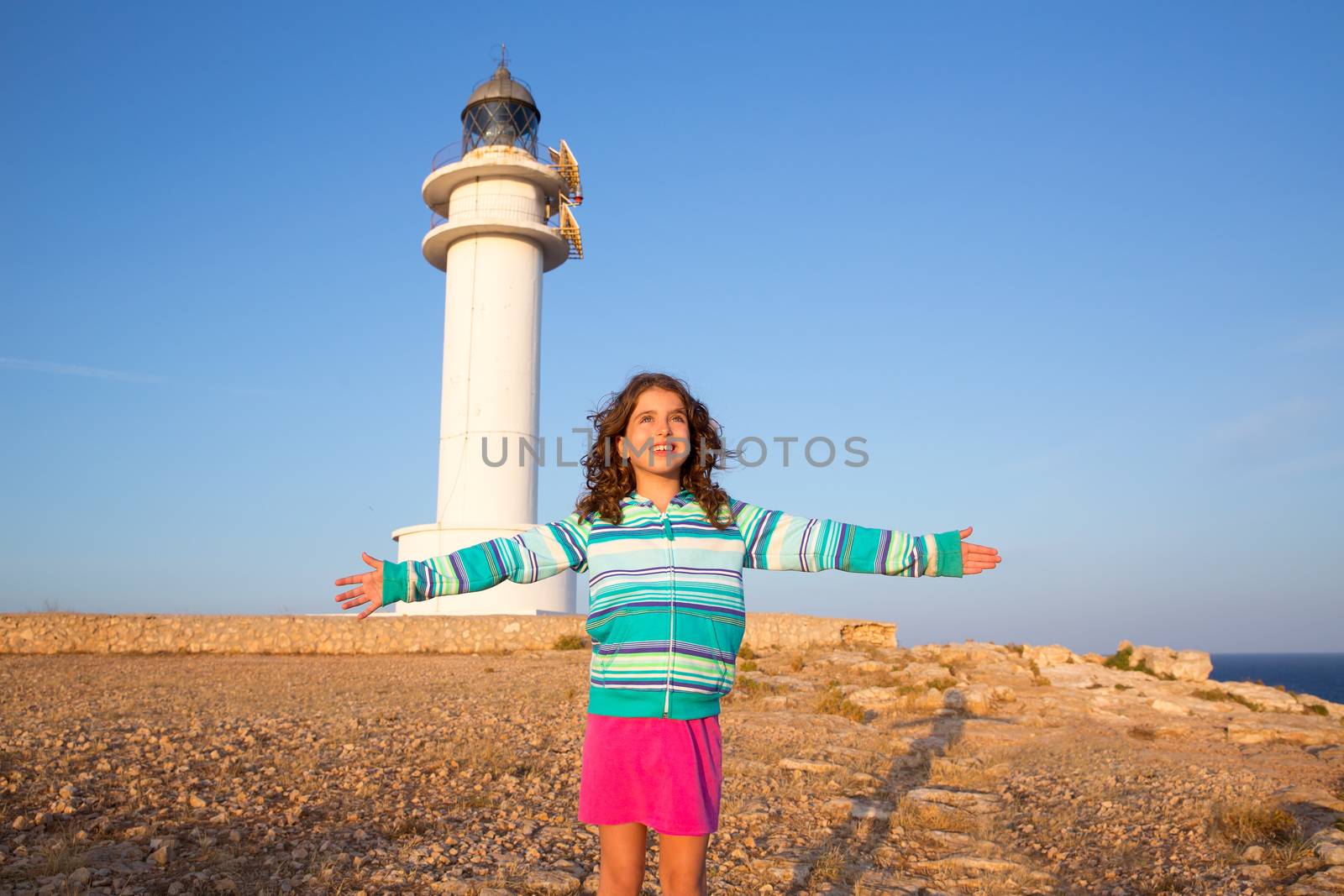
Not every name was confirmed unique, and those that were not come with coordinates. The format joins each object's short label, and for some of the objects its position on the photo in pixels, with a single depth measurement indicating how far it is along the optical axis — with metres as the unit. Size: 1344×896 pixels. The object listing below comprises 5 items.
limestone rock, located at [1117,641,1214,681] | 12.35
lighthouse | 16.34
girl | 2.31
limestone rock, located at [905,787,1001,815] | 5.37
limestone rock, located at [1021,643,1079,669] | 12.71
